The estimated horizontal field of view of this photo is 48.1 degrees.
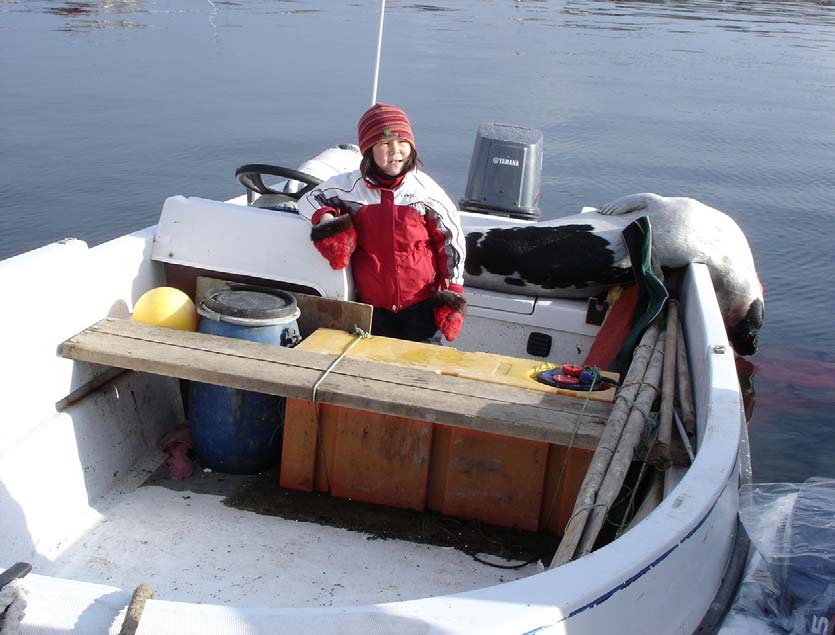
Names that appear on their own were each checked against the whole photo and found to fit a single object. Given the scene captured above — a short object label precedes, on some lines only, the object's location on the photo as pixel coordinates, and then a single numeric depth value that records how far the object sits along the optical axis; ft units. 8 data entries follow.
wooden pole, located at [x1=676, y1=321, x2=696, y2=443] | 9.57
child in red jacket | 11.78
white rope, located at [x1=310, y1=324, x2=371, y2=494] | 9.91
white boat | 5.46
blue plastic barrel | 11.24
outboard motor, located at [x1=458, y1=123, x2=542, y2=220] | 19.25
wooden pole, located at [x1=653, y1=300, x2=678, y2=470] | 8.91
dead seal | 14.64
